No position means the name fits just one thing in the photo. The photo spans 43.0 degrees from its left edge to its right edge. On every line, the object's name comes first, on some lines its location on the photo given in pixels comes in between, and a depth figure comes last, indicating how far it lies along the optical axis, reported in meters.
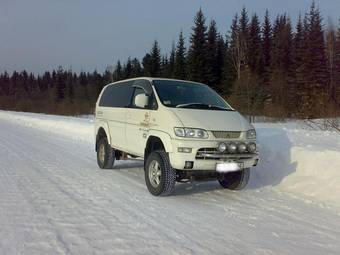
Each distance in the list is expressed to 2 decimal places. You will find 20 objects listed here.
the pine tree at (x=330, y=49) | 53.10
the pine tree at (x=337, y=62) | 51.72
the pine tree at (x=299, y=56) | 50.69
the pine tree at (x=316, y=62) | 49.97
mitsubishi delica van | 7.05
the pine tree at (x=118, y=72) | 87.18
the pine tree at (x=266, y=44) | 62.50
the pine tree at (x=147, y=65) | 70.25
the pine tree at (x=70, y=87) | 104.06
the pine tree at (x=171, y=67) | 64.18
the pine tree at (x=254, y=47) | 61.16
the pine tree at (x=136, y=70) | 78.78
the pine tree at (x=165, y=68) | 67.63
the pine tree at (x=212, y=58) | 55.78
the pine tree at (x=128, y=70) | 83.14
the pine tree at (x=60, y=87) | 110.84
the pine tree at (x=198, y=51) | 55.12
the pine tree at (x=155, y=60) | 70.00
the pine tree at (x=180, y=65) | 60.16
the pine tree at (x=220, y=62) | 57.17
